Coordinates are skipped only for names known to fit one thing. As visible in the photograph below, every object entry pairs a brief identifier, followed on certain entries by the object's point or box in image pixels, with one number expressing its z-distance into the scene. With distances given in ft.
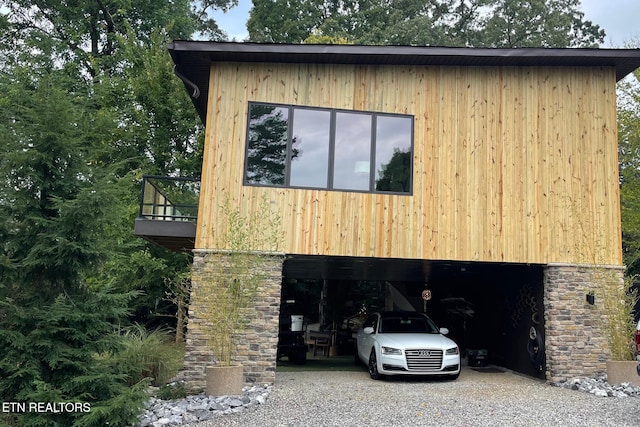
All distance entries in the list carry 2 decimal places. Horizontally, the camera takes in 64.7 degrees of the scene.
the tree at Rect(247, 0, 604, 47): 83.89
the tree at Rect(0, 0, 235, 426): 20.31
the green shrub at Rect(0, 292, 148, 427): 19.93
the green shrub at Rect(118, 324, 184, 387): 29.23
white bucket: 43.94
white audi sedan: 29.68
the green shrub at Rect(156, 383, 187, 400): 25.67
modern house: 28.84
